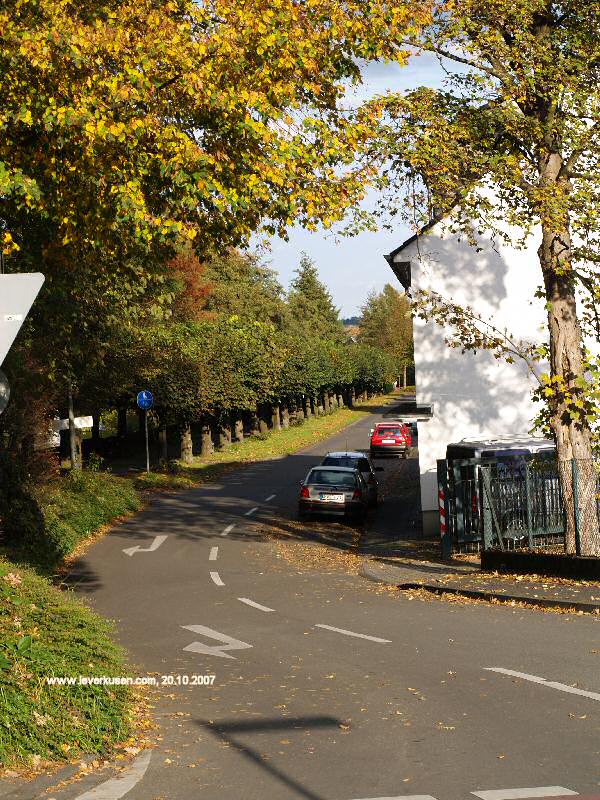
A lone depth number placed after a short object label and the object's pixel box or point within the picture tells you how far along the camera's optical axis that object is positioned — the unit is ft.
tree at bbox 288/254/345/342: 397.78
